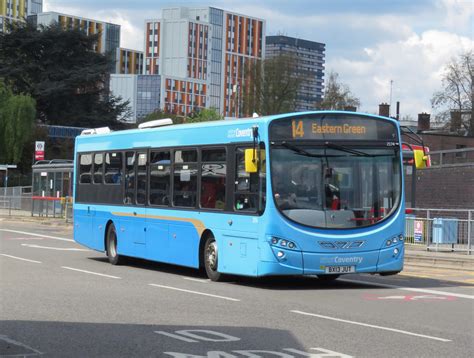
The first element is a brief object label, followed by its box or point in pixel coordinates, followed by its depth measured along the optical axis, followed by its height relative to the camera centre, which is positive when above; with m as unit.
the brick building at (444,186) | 43.00 +0.96
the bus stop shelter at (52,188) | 50.28 +0.40
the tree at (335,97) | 89.42 +9.99
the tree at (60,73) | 85.06 +10.76
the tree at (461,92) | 85.19 +10.25
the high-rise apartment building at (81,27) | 87.69 +15.30
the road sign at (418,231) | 29.04 -0.75
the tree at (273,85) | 85.75 +10.35
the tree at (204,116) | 137.43 +12.60
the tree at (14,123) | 76.94 +5.65
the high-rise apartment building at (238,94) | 86.19 +9.64
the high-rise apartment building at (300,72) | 86.81 +11.97
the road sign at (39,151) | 54.68 +2.51
